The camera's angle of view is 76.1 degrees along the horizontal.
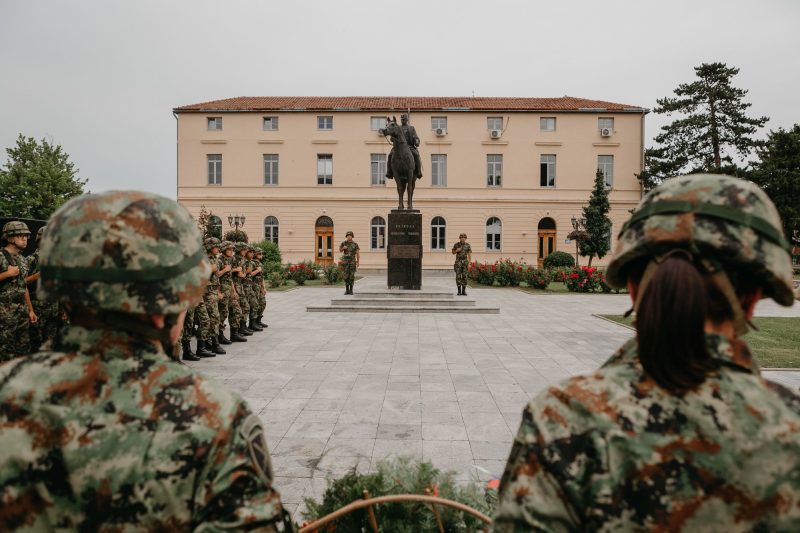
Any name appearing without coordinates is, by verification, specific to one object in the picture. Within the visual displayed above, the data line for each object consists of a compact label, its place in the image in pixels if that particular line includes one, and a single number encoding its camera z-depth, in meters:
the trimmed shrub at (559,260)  28.59
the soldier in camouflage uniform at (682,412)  1.04
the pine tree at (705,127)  35.72
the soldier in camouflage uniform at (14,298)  6.19
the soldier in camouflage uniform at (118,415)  1.21
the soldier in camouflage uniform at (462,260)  18.08
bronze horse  16.43
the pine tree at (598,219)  33.81
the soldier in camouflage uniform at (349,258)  16.36
